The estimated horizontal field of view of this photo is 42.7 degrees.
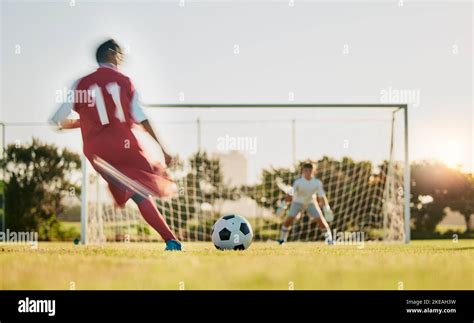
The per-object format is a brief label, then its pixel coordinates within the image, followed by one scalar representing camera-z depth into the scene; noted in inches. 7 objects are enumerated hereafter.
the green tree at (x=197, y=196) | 600.1
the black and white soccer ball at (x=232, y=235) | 281.9
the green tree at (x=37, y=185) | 630.5
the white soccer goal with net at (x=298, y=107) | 488.7
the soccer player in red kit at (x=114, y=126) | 246.4
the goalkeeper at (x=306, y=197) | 461.1
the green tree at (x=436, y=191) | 730.8
